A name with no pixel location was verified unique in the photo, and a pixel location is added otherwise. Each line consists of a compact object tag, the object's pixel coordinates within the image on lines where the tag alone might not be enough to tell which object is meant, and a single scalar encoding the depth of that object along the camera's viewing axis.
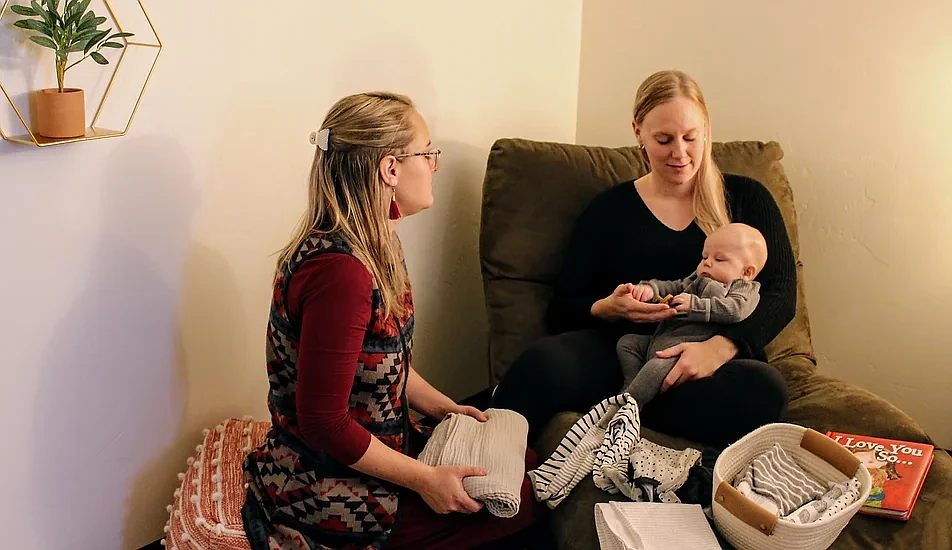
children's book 1.47
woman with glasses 1.40
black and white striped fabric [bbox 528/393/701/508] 1.55
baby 1.78
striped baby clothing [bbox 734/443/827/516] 1.44
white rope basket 1.34
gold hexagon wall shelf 1.40
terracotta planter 1.40
